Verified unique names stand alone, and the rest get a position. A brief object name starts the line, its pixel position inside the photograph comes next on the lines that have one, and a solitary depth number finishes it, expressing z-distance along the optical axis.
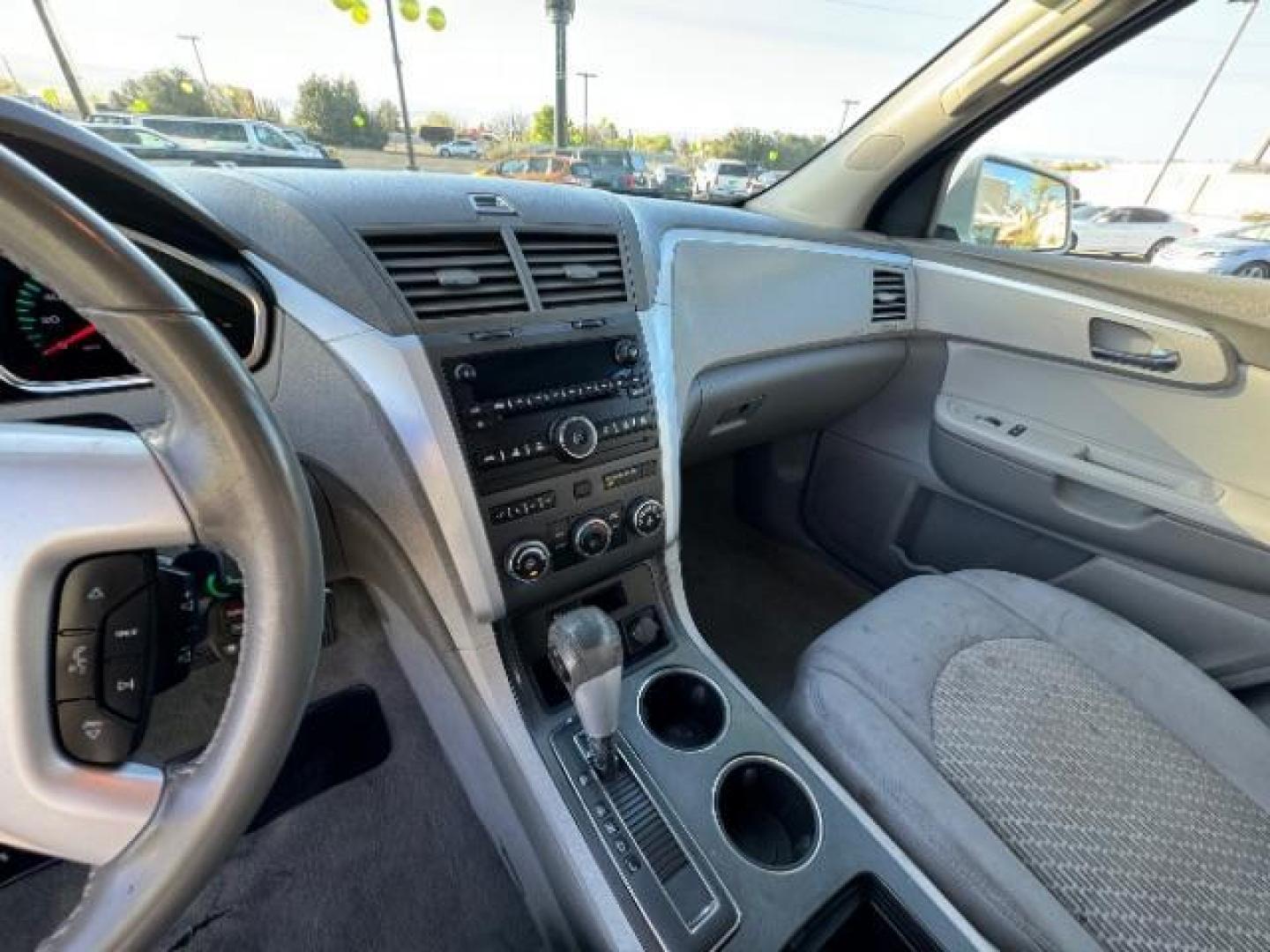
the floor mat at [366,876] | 1.08
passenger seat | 0.75
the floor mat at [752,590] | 1.84
